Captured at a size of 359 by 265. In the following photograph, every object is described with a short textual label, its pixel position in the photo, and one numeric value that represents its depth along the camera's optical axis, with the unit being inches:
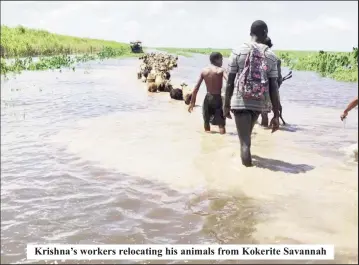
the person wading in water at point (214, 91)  297.6
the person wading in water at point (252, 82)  204.1
